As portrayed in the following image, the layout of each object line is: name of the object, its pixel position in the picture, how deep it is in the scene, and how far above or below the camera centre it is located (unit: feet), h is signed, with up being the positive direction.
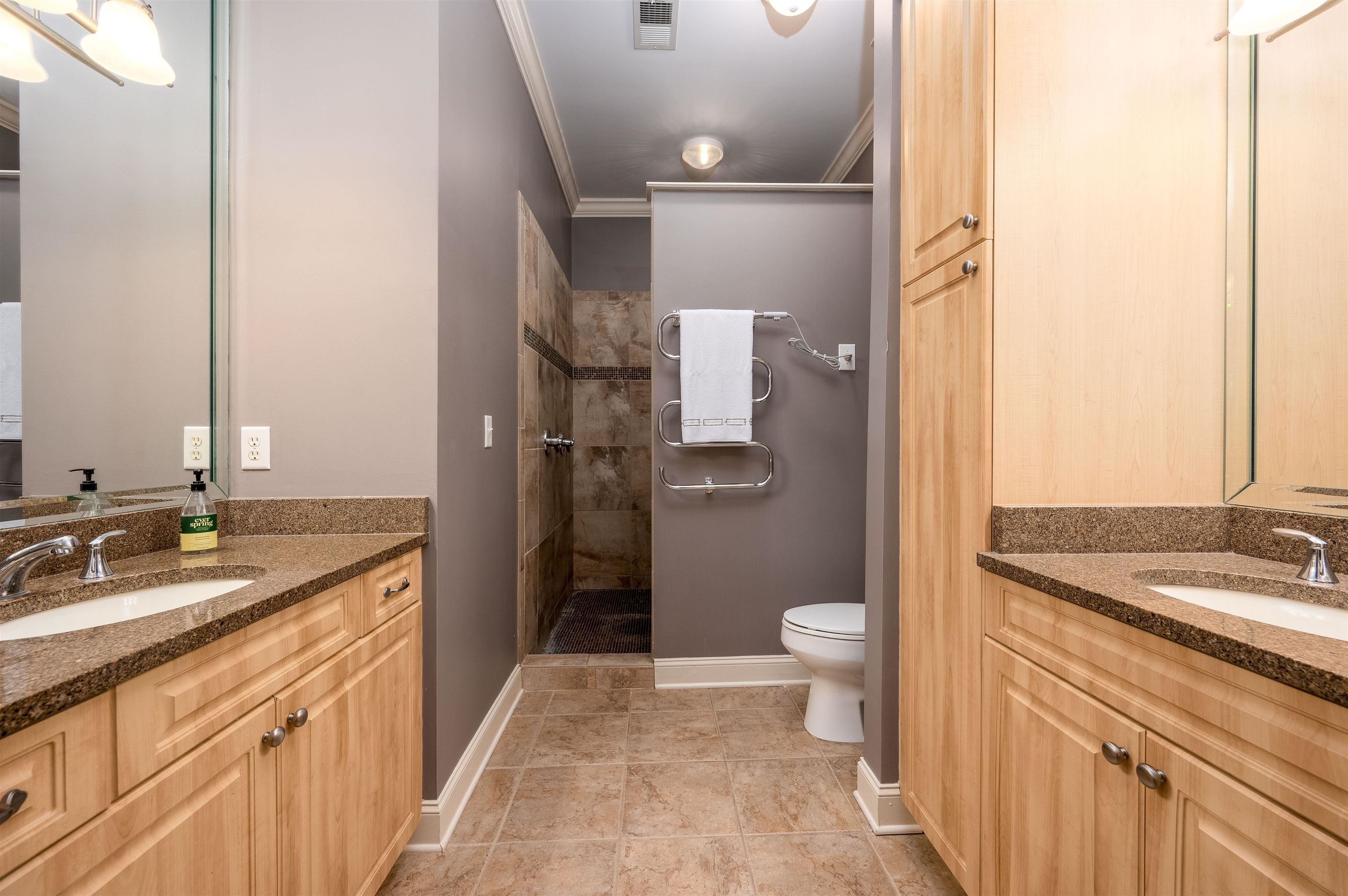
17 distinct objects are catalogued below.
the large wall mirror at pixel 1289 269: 3.28 +1.08
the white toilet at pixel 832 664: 6.38 -2.47
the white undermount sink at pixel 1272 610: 2.79 -0.85
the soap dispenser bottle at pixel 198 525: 3.93 -0.58
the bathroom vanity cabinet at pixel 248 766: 1.88 -1.44
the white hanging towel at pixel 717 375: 7.71 +0.93
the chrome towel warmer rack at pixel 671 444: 7.88 +0.19
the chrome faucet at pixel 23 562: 2.76 -0.59
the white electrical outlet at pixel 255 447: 4.71 -0.05
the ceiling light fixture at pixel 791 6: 6.28 +4.89
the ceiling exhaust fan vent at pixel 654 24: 6.73 +5.15
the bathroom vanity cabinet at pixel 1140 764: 1.98 -1.38
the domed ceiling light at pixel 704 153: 9.89 +5.12
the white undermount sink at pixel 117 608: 2.73 -0.91
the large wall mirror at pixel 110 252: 3.26 +1.27
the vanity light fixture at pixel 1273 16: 3.38 +2.59
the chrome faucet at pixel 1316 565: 2.97 -0.62
